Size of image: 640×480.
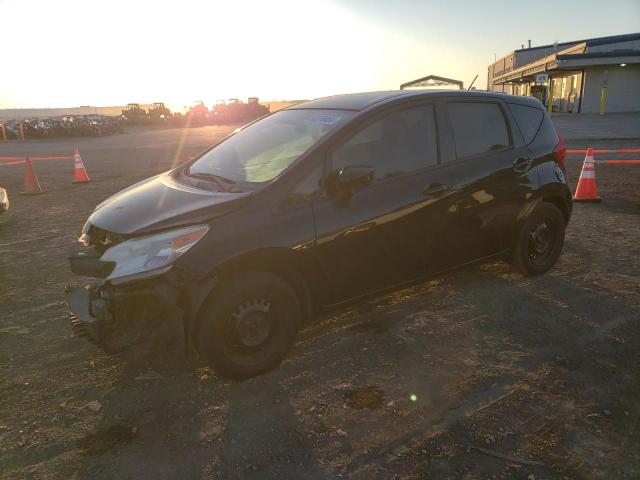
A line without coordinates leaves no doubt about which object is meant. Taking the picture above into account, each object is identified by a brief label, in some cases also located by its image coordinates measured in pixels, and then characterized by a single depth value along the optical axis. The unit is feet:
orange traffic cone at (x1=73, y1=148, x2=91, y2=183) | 36.65
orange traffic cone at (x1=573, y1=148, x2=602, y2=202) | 24.72
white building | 102.53
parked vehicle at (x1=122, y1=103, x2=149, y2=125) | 139.23
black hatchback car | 8.86
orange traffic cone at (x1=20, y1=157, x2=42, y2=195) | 32.45
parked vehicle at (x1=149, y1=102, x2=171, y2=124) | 138.13
